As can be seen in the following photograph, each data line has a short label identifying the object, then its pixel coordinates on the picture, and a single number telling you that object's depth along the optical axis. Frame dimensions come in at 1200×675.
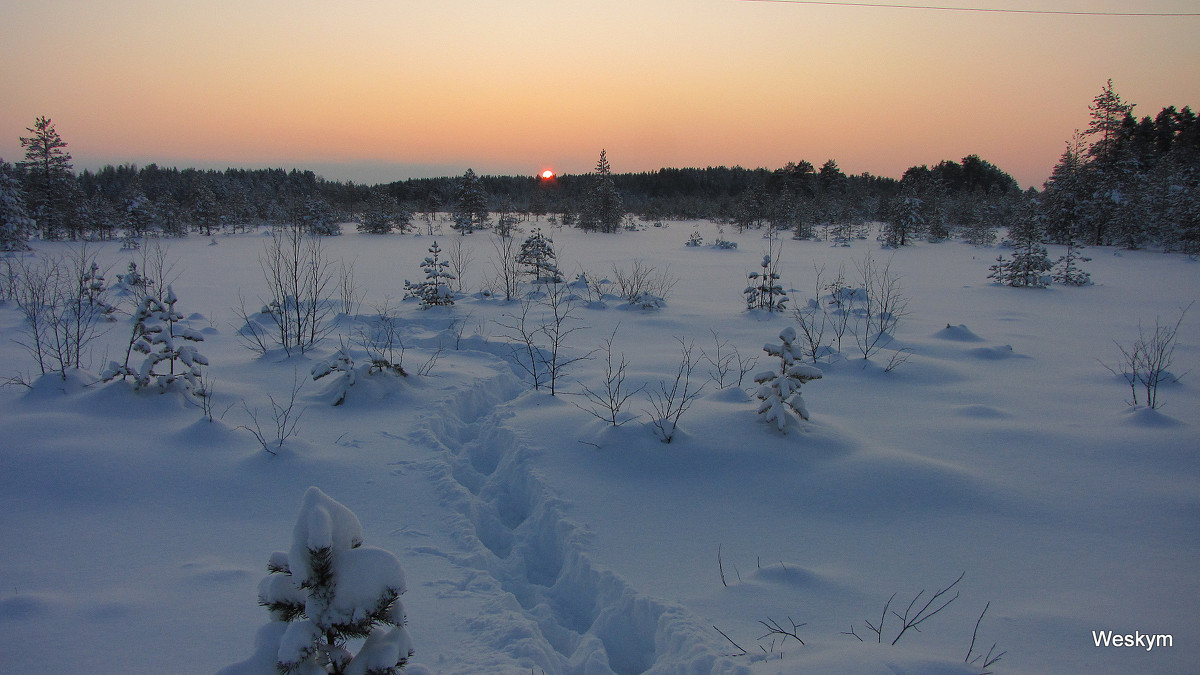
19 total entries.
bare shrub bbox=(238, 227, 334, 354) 7.20
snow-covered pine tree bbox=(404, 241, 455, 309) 10.01
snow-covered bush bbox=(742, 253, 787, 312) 9.84
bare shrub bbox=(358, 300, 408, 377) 6.02
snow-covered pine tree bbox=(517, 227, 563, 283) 12.42
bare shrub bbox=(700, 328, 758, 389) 6.45
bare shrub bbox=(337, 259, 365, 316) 9.90
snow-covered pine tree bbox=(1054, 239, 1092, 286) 13.35
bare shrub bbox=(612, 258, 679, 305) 10.64
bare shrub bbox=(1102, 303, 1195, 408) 5.27
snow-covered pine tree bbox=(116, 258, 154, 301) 8.41
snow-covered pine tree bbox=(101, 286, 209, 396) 4.97
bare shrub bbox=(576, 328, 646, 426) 5.05
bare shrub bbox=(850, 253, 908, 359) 7.68
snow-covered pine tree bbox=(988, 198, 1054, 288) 13.16
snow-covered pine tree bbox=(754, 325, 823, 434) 4.57
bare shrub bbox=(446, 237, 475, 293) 13.07
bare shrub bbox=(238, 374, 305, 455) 4.44
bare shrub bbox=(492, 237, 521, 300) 11.45
